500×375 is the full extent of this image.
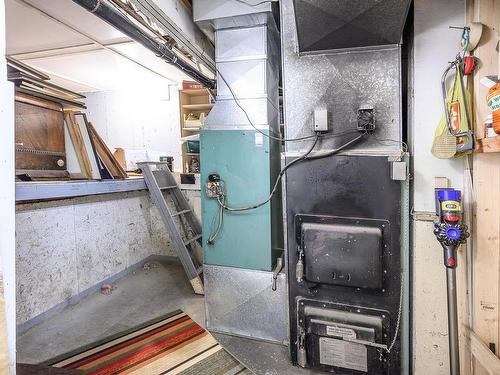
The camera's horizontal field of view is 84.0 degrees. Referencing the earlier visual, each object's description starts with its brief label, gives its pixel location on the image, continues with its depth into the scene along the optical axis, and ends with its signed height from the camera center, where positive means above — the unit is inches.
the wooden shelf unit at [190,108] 166.7 +48.0
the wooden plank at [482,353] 43.9 -29.0
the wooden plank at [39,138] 86.7 +16.5
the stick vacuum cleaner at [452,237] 50.2 -9.6
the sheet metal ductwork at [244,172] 81.2 +4.1
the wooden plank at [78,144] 107.0 +16.8
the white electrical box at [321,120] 63.9 +15.0
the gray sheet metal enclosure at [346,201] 62.5 -3.9
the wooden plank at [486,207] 47.9 -4.1
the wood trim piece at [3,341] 29.0 -16.4
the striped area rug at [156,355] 73.2 -47.9
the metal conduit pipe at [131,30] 59.5 +40.3
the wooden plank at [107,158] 119.0 +12.7
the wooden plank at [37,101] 85.6 +28.4
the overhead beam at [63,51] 117.0 +59.8
